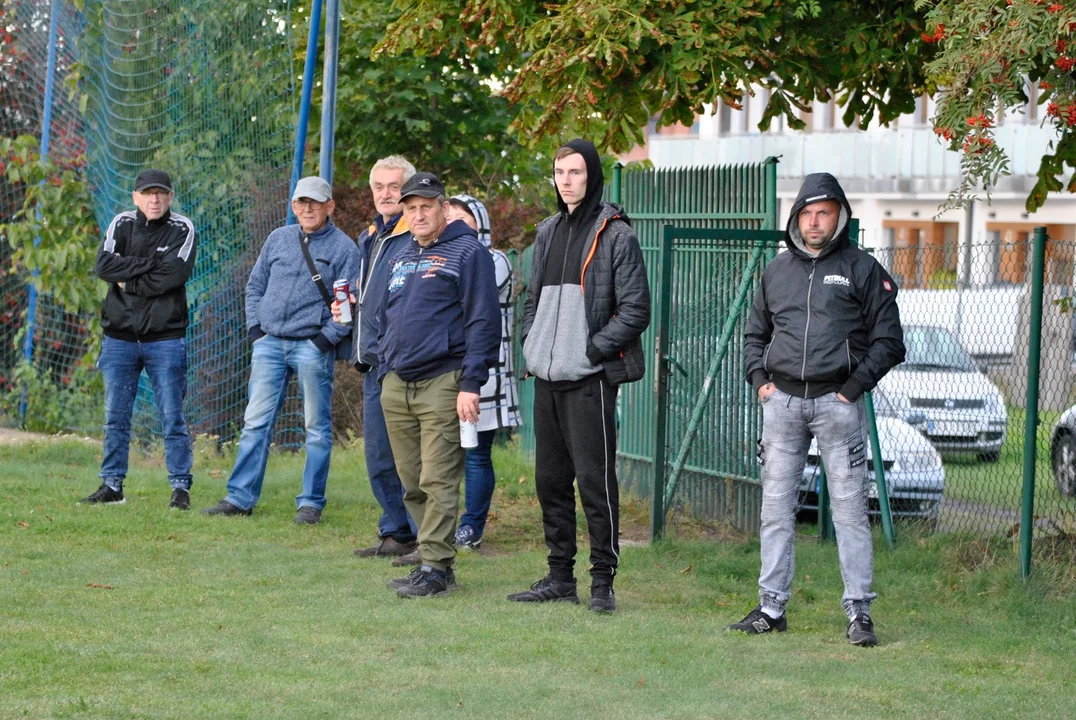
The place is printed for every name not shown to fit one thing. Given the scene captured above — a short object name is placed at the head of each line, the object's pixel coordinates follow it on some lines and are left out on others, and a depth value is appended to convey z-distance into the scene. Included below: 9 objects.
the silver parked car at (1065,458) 14.98
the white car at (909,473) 16.66
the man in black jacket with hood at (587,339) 13.23
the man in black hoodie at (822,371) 12.28
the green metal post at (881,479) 16.45
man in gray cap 17.75
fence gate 17.19
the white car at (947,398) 15.70
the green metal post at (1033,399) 14.42
